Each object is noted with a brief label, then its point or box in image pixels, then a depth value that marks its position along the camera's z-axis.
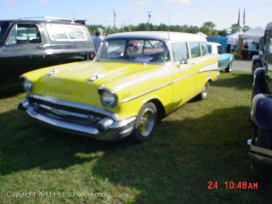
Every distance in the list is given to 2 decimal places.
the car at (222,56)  10.16
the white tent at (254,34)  19.70
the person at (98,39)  8.30
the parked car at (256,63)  8.06
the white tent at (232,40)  26.14
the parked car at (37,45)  5.74
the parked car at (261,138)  2.45
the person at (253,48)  19.03
